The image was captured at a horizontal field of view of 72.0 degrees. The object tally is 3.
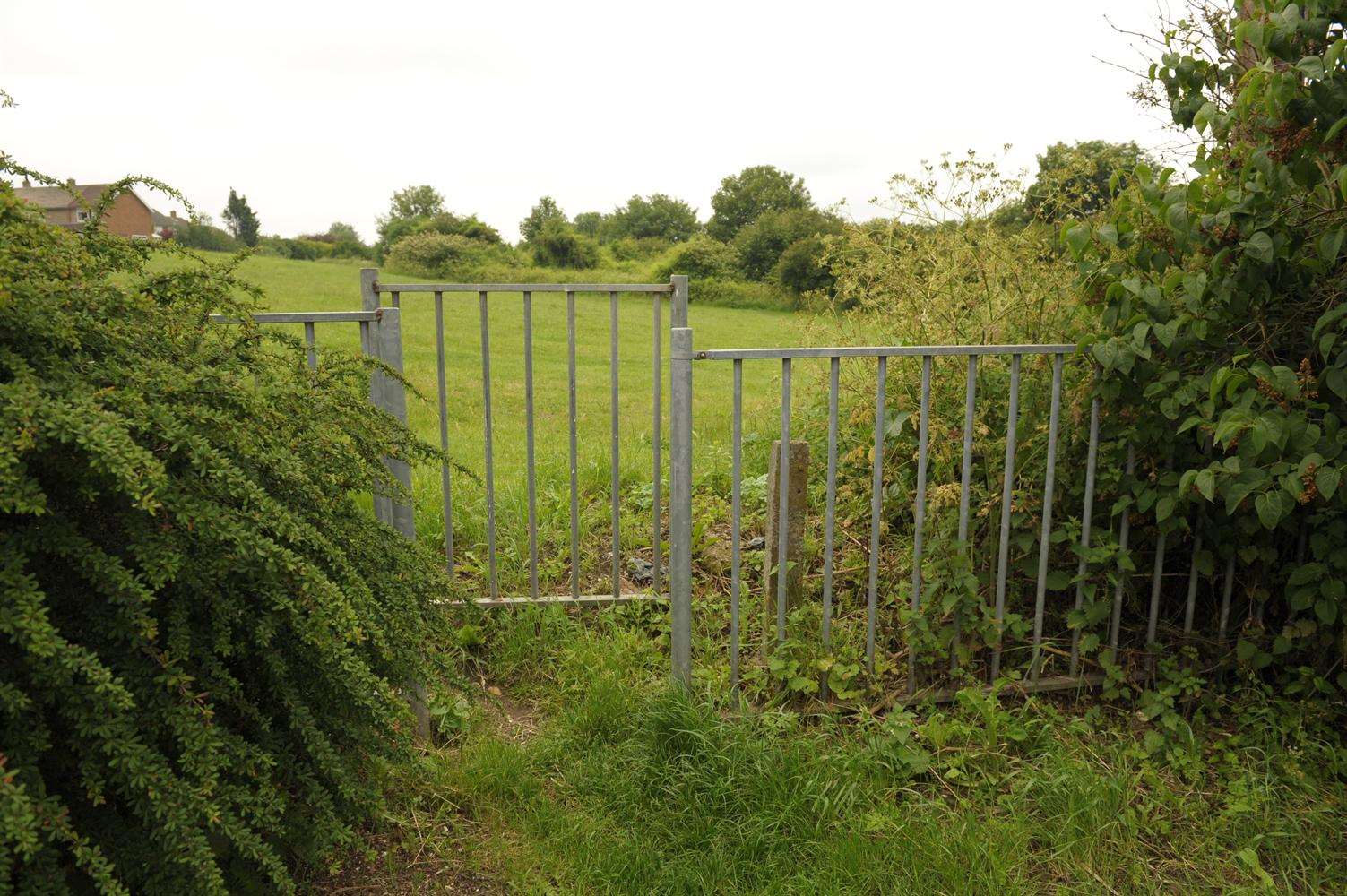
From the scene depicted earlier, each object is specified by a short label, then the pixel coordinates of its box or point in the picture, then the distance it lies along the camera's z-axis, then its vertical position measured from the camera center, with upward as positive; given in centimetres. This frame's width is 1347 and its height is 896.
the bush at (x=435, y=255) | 2494 +102
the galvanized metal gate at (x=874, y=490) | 316 -68
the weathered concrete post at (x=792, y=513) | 346 -81
